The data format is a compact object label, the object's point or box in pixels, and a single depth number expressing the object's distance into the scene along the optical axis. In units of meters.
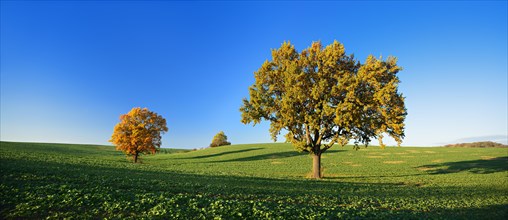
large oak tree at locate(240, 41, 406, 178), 36.56
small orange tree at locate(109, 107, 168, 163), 64.19
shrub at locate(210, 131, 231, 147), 133.88
